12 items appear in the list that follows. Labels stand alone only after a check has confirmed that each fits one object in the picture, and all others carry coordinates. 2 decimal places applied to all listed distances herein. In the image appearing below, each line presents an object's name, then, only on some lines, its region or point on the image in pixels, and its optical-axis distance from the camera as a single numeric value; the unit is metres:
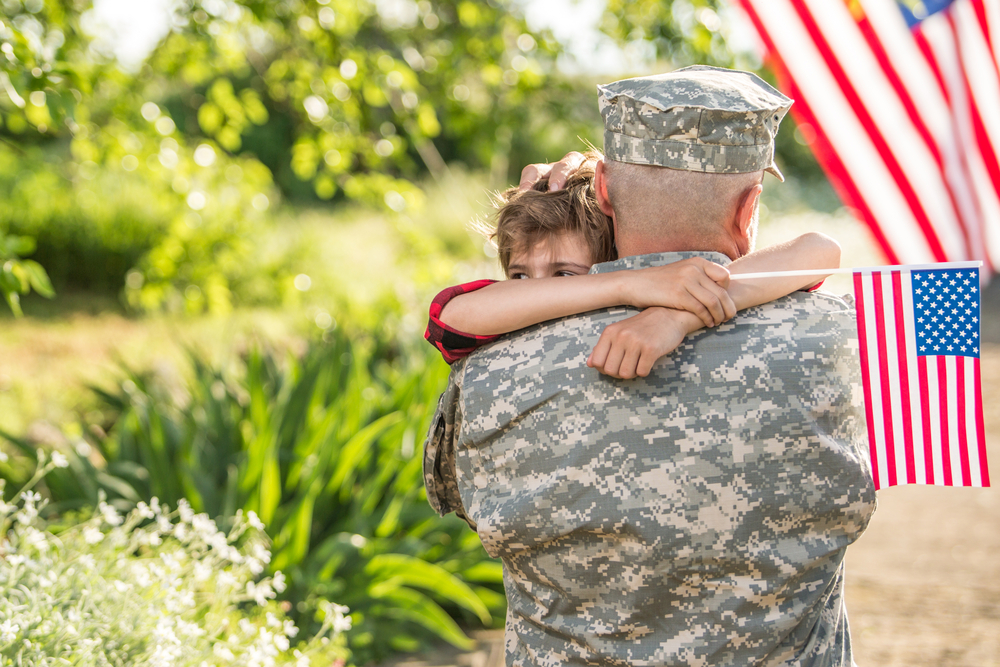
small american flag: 3.22
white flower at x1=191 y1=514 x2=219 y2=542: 4.62
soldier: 2.74
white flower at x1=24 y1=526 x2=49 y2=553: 4.23
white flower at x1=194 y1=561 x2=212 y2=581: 4.41
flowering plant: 3.79
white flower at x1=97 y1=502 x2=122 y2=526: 4.68
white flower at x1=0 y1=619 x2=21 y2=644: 3.42
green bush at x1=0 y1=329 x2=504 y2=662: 6.57
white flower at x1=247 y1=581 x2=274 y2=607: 4.46
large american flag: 7.79
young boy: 2.68
